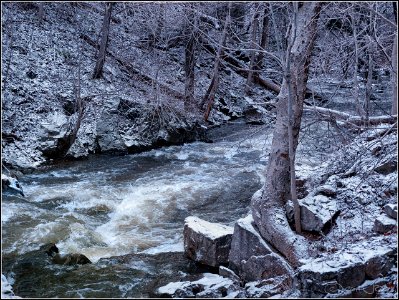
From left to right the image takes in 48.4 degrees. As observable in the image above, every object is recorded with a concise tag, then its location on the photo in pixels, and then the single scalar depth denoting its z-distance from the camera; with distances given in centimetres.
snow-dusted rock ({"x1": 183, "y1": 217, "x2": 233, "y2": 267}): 679
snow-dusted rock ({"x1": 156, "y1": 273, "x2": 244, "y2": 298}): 567
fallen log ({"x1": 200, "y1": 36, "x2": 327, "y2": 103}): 1921
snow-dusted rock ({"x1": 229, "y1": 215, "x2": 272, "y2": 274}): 608
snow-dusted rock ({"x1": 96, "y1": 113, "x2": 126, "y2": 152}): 1278
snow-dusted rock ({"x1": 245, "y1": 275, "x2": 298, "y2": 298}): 531
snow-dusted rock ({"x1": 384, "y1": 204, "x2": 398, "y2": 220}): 539
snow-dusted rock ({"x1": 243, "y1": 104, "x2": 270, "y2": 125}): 1661
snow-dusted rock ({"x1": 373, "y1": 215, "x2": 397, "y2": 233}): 539
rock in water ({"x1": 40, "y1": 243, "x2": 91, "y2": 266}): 678
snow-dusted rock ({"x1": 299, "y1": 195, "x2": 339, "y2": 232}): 580
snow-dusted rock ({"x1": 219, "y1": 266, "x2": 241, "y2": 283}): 613
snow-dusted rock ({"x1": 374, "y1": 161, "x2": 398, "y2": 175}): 649
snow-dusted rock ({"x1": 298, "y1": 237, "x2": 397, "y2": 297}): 477
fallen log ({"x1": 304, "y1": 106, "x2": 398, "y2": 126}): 691
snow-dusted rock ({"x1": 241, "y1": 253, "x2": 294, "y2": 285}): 562
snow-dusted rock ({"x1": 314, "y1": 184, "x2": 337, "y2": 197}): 645
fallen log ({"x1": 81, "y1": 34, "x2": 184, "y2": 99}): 1553
